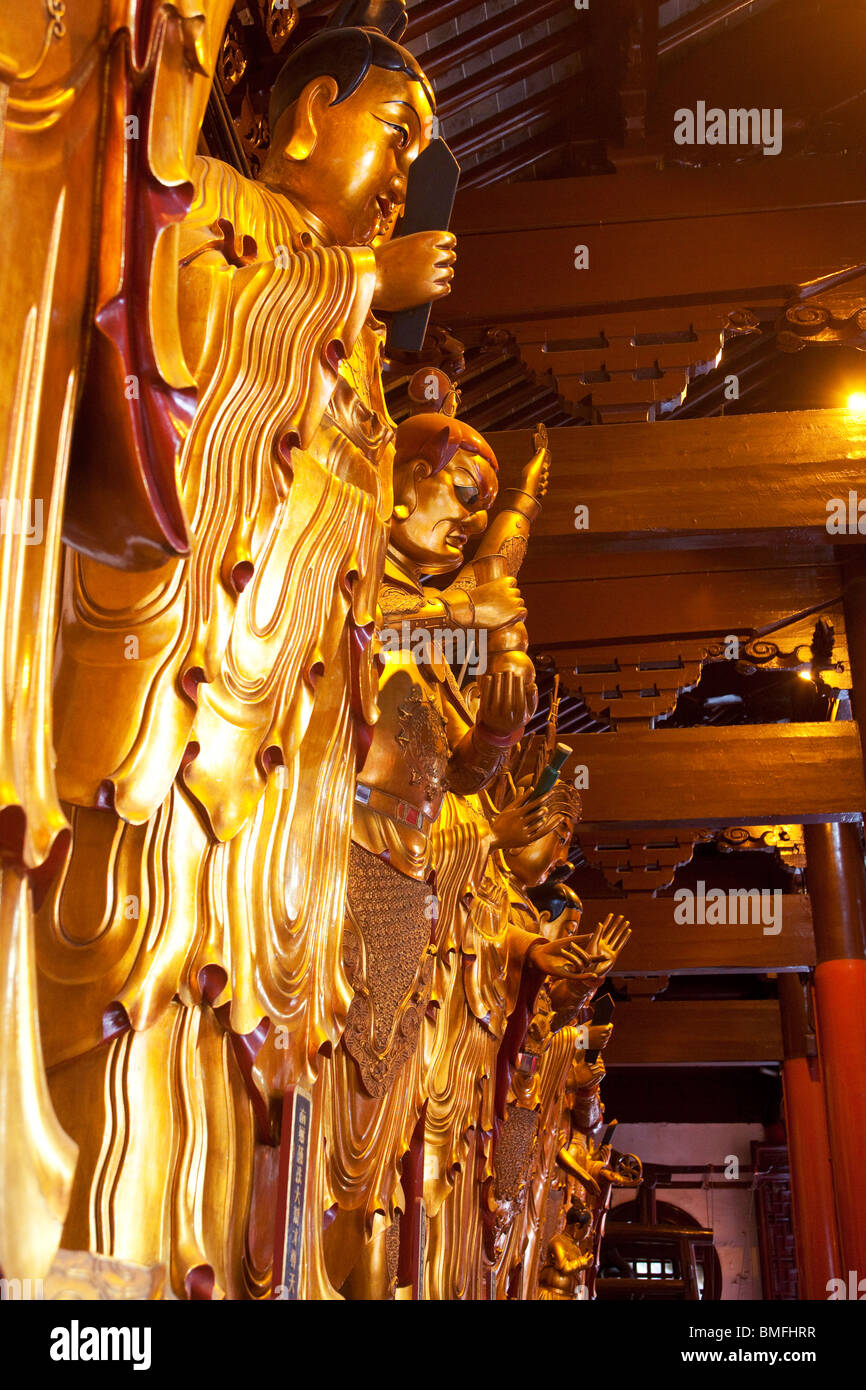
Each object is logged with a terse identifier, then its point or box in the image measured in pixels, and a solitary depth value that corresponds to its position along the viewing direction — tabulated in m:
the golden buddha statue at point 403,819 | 2.37
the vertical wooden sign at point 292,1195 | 1.70
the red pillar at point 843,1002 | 5.93
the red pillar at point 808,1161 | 8.23
